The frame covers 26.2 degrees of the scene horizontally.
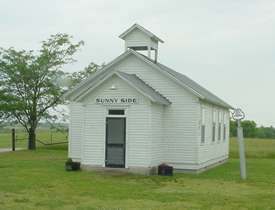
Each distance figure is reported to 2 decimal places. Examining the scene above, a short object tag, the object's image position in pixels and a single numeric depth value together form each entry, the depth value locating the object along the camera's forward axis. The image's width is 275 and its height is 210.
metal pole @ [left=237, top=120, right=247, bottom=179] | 22.66
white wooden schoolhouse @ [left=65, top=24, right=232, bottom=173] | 23.64
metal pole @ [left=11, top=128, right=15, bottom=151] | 40.84
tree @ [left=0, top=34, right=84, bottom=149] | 40.43
